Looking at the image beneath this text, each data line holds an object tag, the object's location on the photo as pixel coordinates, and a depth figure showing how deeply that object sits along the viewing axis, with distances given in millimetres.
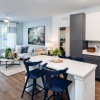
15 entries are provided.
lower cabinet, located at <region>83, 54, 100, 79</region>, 3668
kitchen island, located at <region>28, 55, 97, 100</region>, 1752
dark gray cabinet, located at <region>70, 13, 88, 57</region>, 4045
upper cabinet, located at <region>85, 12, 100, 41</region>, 3830
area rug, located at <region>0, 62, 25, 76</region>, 4504
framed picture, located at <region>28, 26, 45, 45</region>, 6615
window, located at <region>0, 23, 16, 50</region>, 7250
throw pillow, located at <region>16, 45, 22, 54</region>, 6901
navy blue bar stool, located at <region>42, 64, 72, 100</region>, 1779
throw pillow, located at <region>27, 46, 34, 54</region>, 6419
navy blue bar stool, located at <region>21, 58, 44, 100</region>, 2336
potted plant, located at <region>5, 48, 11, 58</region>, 5457
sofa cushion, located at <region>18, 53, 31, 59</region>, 6273
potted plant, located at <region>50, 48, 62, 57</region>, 2610
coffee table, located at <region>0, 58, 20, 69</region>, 5134
